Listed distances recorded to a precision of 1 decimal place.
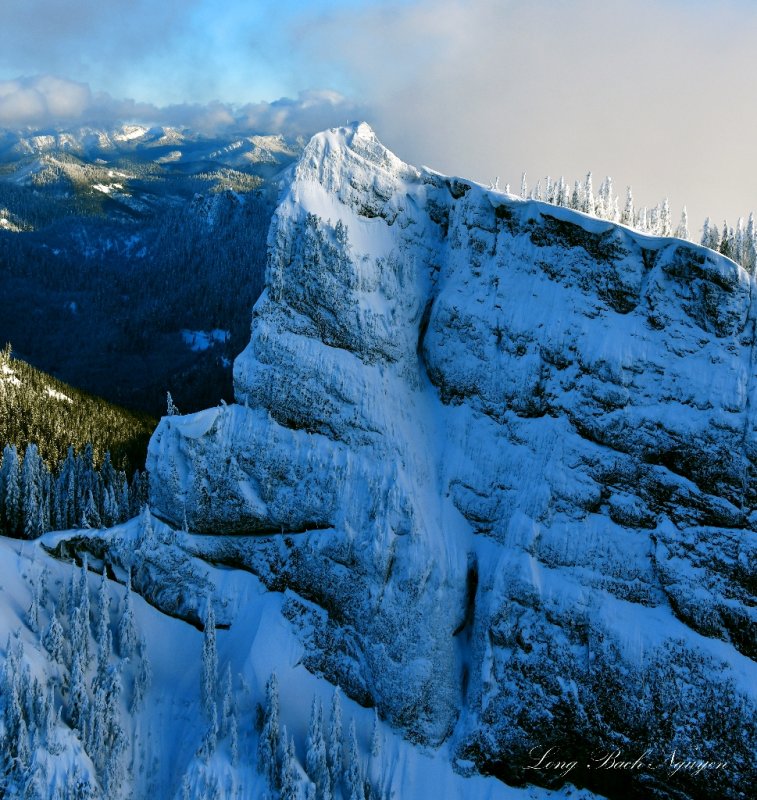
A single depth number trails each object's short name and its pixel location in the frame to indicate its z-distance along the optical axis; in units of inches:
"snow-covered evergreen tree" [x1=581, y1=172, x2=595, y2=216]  3777.1
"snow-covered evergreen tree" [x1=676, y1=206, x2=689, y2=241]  4328.2
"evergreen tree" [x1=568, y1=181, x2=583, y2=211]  4001.0
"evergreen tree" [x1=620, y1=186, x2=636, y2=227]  4183.1
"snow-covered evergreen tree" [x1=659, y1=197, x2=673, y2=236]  4398.6
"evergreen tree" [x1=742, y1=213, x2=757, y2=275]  3484.3
